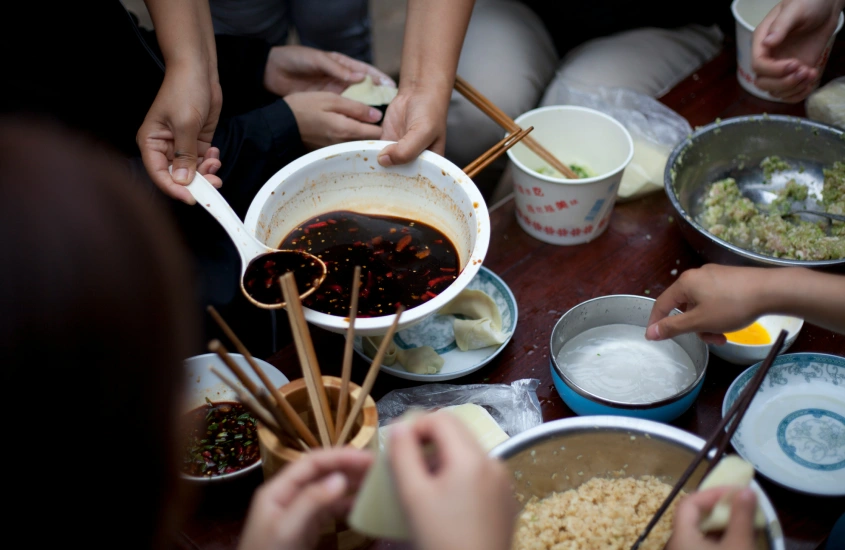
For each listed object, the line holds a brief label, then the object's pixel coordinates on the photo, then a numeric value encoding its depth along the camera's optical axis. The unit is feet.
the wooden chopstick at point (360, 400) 3.48
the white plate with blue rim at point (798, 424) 4.13
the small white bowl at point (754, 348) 4.73
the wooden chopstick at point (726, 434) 3.43
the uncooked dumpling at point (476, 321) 5.11
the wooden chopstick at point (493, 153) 5.36
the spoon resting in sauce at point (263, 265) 4.33
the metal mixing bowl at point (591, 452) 3.80
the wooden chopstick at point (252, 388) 2.92
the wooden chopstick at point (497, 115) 6.28
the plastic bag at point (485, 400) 4.70
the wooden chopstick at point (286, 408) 3.34
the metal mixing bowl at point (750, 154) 6.22
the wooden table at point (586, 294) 4.14
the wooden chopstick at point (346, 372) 3.61
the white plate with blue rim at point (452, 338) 4.98
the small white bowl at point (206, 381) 4.96
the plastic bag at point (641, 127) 6.56
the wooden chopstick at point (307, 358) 3.59
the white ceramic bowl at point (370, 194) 4.88
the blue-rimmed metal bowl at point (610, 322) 4.20
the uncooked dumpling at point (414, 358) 4.97
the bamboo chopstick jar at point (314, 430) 3.39
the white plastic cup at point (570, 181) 5.86
